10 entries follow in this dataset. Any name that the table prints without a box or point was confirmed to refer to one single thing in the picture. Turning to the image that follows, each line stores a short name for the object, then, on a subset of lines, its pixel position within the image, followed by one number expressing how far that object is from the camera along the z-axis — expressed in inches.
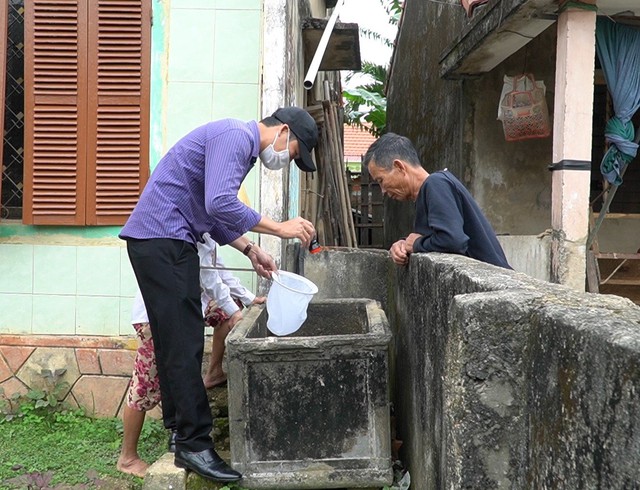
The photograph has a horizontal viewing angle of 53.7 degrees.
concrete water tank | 107.2
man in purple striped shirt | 107.5
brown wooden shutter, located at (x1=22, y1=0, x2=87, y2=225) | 168.7
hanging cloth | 221.1
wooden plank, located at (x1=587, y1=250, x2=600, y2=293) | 226.1
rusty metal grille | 176.4
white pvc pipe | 192.0
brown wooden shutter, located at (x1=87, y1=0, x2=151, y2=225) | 169.0
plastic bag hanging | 237.8
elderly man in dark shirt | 118.8
